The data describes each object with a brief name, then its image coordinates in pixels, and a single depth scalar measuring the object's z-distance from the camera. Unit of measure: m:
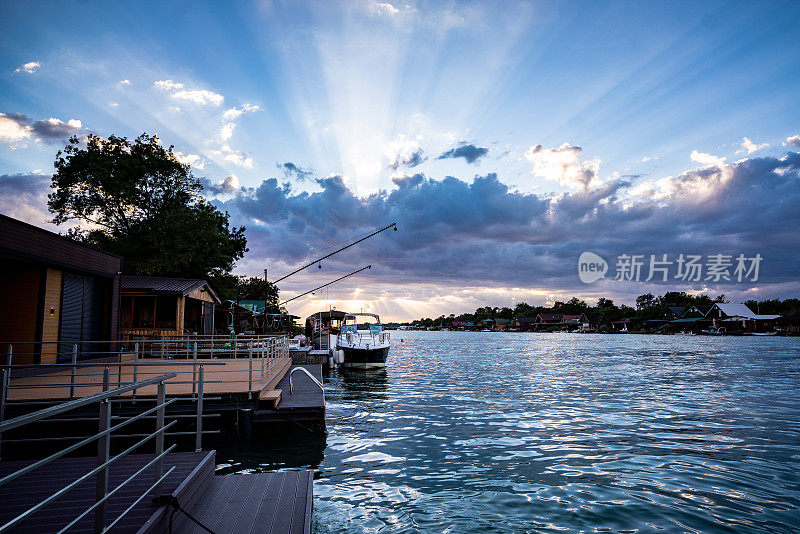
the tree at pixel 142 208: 38.66
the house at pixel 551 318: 188.00
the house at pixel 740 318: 118.62
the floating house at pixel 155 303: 26.72
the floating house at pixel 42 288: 16.16
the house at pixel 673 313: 139.62
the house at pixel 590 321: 175.88
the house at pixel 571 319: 181.88
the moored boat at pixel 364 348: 35.81
